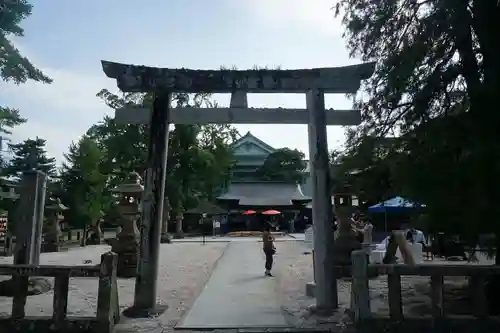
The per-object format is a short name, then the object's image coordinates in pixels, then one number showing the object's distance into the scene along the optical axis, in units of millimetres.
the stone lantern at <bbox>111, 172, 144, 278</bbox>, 14195
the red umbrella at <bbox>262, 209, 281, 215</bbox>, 45875
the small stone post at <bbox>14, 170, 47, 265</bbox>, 9805
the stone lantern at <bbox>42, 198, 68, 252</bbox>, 23311
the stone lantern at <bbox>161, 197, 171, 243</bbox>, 33531
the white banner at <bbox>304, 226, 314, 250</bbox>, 28086
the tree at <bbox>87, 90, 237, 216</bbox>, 37344
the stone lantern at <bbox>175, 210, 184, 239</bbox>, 40362
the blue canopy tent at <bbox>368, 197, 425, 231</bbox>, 8312
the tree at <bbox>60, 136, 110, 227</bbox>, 32406
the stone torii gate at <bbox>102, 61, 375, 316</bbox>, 8195
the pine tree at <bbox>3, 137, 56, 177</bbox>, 35103
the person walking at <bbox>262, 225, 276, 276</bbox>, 14055
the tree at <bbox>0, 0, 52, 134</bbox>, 12359
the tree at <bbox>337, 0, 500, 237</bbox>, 6594
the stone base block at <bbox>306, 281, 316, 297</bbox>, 10164
